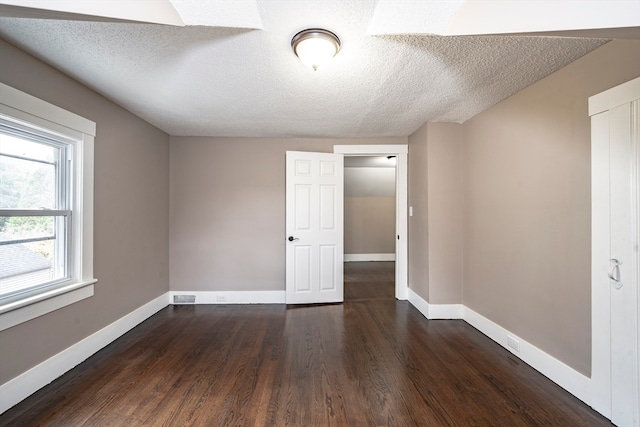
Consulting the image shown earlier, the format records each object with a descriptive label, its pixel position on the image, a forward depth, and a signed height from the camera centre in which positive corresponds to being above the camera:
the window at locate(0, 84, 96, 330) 1.82 +0.06
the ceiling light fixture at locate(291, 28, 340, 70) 1.61 +1.04
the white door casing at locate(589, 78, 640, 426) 1.56 -0.22
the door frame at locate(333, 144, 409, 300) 3.87 +0.28
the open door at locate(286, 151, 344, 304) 3.78 -0.18
